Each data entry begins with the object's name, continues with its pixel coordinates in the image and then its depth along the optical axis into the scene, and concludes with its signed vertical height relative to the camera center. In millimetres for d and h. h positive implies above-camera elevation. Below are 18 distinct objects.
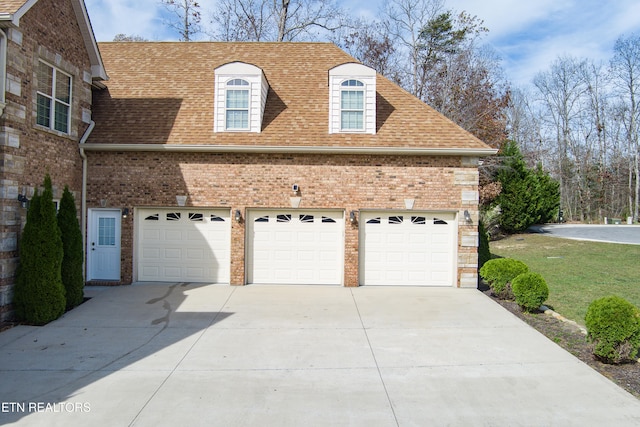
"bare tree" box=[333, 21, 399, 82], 27219 +10989
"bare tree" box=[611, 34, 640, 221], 37531 +8646
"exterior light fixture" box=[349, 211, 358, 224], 11156 -58
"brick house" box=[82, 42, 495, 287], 11203 +631
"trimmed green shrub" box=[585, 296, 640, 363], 6215 -1748
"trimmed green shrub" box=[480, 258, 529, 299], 10312 -1457
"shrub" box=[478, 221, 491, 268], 12792 -949
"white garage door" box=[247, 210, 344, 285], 11469 -922
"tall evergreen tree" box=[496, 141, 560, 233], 26078 +1565
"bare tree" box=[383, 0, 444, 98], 26359 +10407
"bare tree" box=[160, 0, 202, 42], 26152 +12491
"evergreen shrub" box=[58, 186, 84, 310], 8906 -857
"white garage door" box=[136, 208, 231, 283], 11430 -866
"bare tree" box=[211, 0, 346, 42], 25516 +12394
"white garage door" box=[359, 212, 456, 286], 11453 -900
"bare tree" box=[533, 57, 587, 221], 40438 +7676
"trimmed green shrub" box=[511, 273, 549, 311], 8961 -1646
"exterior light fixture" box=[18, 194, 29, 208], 8391 +247
